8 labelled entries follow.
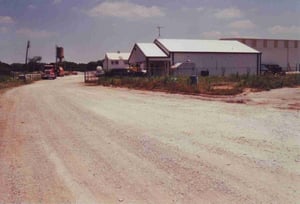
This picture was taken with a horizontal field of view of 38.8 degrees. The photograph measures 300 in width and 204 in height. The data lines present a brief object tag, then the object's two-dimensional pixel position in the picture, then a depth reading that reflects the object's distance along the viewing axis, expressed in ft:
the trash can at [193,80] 99.80
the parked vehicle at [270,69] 203.87
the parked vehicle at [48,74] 236.63
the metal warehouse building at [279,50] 264.72
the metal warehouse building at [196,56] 181.16
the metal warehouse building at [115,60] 303.83
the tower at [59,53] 349.61
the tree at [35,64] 390.42
